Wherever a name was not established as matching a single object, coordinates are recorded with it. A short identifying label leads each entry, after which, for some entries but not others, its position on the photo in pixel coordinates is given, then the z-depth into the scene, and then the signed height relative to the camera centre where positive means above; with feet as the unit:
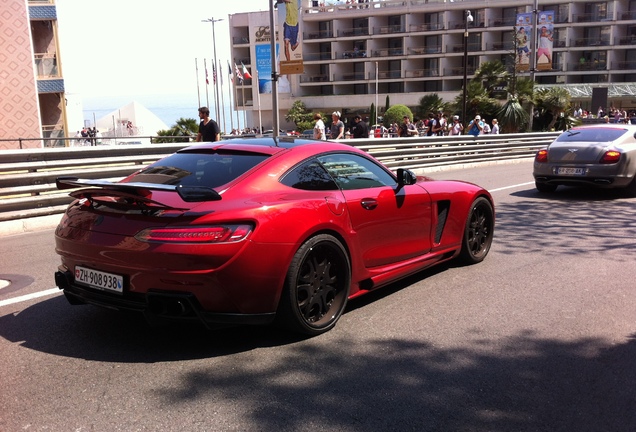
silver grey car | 35.68 -2.79
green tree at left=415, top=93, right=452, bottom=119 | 191.40 +4.93
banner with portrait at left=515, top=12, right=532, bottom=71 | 99.91 +12.44
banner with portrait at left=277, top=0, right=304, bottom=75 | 61.41 +9.11
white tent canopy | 131.85 +2.25
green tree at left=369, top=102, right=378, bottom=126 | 213.25 +1.81
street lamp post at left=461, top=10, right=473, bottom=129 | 93.86 +5.13
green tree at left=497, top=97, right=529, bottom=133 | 99.81 -0.36
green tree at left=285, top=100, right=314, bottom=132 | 258.16 +3.87
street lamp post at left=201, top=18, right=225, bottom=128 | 220.43 +18.17
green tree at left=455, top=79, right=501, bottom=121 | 110.63 +2.84
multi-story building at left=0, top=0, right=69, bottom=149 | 79.41 +8.02
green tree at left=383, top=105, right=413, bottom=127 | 207.31 +2.59
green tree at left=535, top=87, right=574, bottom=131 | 108.78 +1.93
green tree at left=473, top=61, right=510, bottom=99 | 123.34 +8.91
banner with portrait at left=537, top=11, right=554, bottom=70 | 102.32 +13.27
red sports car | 11.98 -2.34
